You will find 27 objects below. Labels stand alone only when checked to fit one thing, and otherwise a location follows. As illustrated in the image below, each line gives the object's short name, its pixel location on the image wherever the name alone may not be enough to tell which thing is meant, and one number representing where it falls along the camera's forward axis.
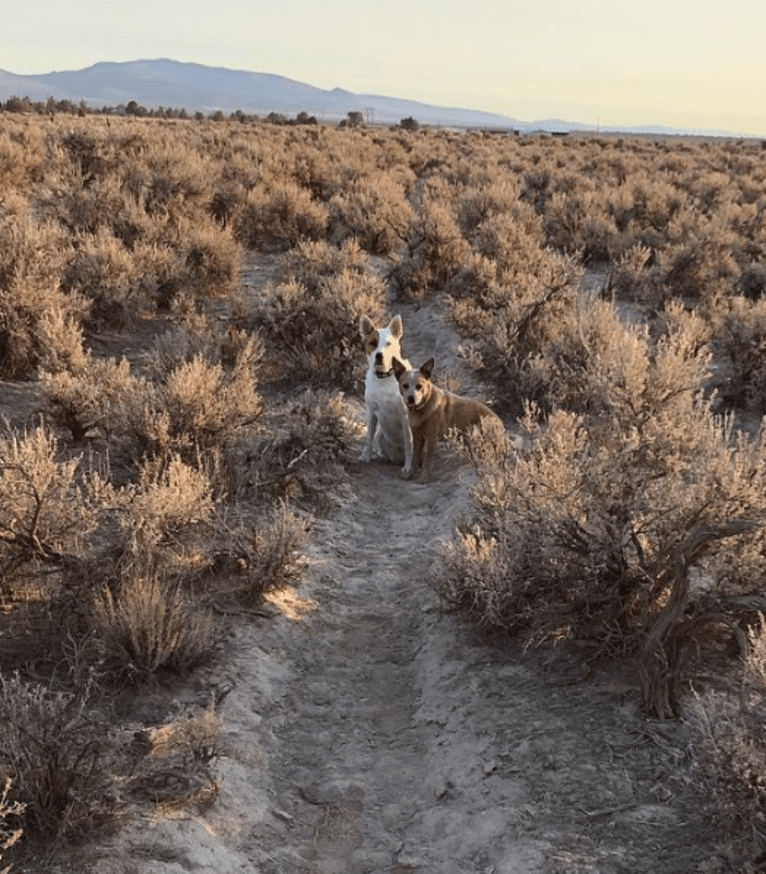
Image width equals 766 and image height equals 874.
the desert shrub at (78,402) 7.16
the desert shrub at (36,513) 4.91
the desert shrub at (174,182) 15.61
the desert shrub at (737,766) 3.08
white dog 8.08
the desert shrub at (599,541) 4.64
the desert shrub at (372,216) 16.70
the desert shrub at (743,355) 9.57
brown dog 8.09
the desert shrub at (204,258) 12.67
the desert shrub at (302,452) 7.09
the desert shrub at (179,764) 3.66
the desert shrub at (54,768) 3.24
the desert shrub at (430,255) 14.26
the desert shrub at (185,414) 6.73
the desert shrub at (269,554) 5.48
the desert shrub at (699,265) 14.35
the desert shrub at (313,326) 10.20
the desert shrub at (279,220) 16.97
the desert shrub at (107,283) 10.73
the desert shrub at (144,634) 4.33
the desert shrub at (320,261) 13.23
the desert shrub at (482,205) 18.03
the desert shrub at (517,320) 9.77
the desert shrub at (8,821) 2.83
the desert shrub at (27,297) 8.62
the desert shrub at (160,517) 5.09
